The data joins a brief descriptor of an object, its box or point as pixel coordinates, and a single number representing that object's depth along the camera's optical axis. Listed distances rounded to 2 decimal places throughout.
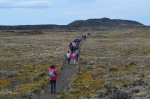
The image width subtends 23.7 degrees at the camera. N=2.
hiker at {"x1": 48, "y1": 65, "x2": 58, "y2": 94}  22.17
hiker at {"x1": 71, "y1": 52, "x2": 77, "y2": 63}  38.38
